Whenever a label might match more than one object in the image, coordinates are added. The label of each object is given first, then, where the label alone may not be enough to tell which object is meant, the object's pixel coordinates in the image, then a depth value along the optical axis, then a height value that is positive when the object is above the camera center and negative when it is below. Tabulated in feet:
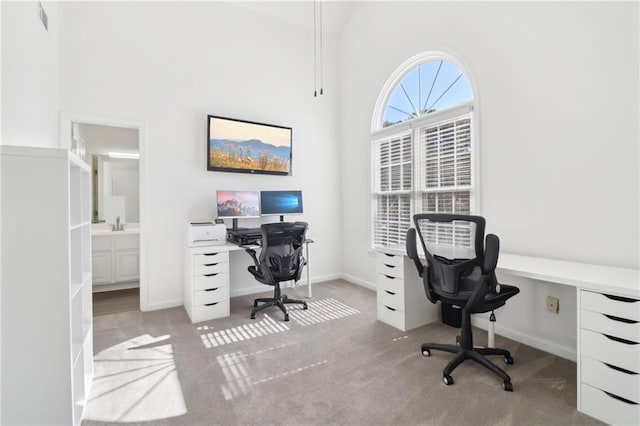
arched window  9.87 +2.40
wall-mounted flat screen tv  12.13 +2.76
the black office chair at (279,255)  9.77 -1.52
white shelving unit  4.15 -1.10
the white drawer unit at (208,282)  9.98 -2.46
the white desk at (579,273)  5.16 -1.32
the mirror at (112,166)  15.53 +2.52
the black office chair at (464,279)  6.21 -1.57
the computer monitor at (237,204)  11.54 +0.25
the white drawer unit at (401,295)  9.18 -2.72
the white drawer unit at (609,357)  4.97 -2.61
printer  10.52 -0.84
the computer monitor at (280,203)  12.48 +0.31
